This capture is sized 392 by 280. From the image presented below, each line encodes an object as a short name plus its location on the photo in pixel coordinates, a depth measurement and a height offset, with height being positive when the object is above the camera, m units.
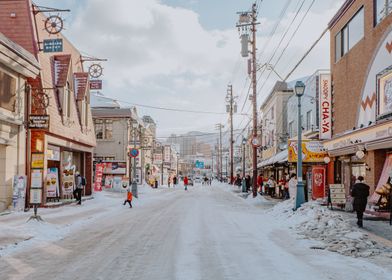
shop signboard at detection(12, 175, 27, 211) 19.42 -1.21
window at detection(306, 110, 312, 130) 33.53 +3.30
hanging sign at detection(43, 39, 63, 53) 21.28 +5.50
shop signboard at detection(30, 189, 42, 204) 15.35 -1.06
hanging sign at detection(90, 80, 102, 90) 32.34 +5.56
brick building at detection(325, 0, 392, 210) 17.55 +3.20
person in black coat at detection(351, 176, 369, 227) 14.08 -1.00
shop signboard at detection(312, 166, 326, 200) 23.92 -0.89
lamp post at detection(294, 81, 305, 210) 18.38 -0.09
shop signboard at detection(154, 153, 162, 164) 71.88 +0.93
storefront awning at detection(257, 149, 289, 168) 31.17 +0.44
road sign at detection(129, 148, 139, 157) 31.03 +0.80
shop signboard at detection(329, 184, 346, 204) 19.33 -1.17
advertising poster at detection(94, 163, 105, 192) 38.22 -1.09
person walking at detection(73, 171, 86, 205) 24.70 -1.28
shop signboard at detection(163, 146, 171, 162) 91.79 +2.29
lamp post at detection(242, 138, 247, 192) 44.18 -2.03
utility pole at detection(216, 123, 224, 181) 101.31 +8.44
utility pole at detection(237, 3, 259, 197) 32.53 +8.61
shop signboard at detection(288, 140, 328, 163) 26.06 +0.73
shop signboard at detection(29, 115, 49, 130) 20.08 +1.85
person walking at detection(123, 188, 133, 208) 23.62 -1.72
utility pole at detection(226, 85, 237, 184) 61.78 +8.04
